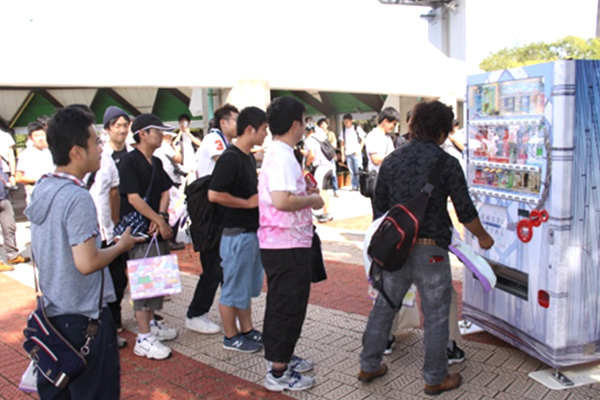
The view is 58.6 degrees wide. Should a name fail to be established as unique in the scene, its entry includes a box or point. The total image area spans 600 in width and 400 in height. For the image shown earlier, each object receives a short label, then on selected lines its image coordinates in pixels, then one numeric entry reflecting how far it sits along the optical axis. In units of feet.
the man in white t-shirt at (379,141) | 20.62
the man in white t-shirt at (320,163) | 31.71
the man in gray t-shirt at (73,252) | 7.48
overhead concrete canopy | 32.94
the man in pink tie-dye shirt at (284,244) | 11.10
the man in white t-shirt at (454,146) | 26.02
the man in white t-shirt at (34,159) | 23.45
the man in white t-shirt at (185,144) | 31.91
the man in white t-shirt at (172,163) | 25.72
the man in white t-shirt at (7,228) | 23.73
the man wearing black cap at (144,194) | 13.29
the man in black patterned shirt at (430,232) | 10.51
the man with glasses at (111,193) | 14.52
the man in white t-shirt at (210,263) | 15.06
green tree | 193.57
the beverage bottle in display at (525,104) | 11.49
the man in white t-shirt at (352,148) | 44.21
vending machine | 10.63
